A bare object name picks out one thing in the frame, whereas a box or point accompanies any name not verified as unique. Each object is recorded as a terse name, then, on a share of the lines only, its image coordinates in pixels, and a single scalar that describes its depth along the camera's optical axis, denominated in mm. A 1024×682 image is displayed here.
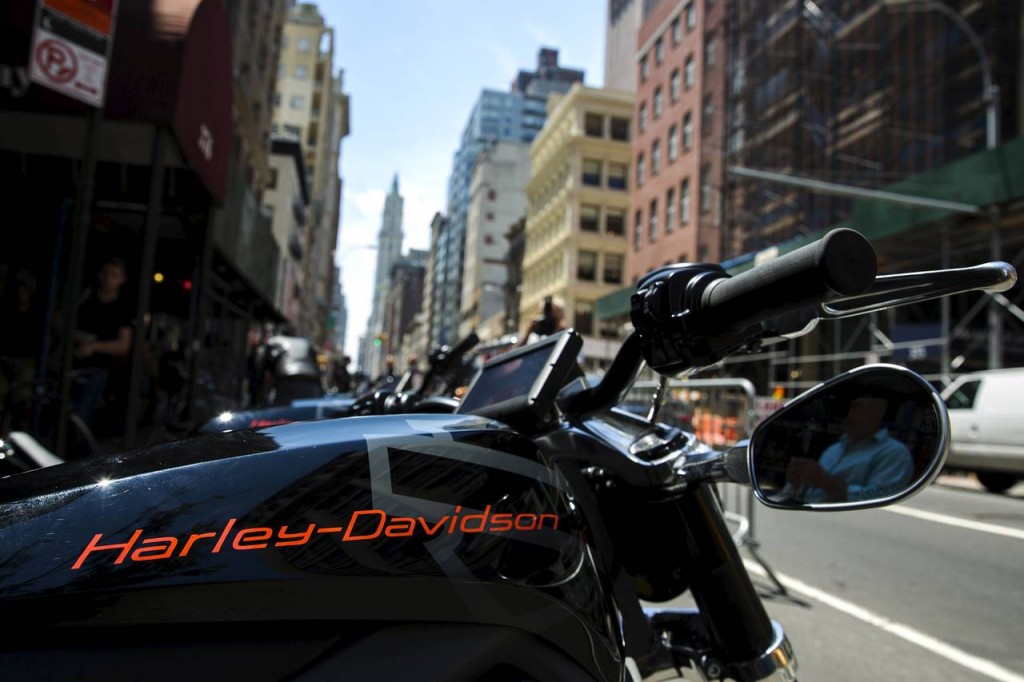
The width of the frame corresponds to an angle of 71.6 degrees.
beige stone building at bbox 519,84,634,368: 51406
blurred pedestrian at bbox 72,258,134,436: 5688
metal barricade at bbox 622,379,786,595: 8344
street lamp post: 15453
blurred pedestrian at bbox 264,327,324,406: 7832
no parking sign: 4031
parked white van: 11812
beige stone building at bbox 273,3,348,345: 66312
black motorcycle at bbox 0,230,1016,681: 746
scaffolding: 16672
